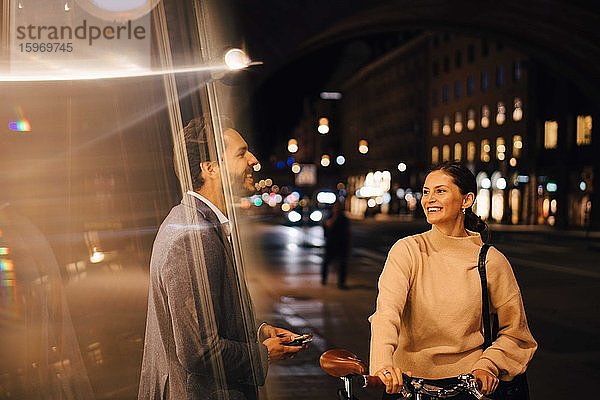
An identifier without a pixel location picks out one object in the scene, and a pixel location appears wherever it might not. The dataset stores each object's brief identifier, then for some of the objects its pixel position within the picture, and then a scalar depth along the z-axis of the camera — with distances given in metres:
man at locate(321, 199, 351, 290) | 18.28
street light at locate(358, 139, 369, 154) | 43.59
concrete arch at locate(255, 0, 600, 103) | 16.62
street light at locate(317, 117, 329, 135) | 31.24
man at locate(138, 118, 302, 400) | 3.03
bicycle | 3.00
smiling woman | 3.35
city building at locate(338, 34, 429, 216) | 89.19
